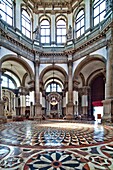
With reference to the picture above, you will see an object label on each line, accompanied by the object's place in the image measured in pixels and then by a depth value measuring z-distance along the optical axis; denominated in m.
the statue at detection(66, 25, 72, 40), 14.82
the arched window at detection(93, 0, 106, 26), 12.08
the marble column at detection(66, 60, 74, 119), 14.00
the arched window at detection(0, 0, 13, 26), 11.84
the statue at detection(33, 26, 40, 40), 14.84
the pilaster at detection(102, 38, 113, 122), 9.49
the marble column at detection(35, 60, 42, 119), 14.20
